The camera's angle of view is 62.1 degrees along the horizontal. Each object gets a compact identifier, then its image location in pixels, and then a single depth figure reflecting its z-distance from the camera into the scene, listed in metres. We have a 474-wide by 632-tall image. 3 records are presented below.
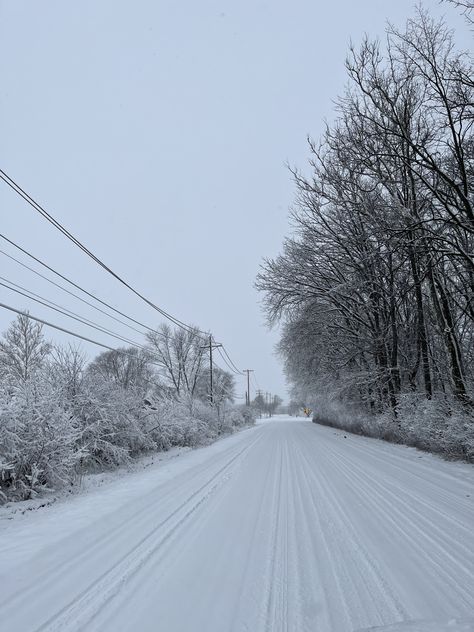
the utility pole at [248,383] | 73.44
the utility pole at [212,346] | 31.89
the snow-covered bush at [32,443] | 7.09
